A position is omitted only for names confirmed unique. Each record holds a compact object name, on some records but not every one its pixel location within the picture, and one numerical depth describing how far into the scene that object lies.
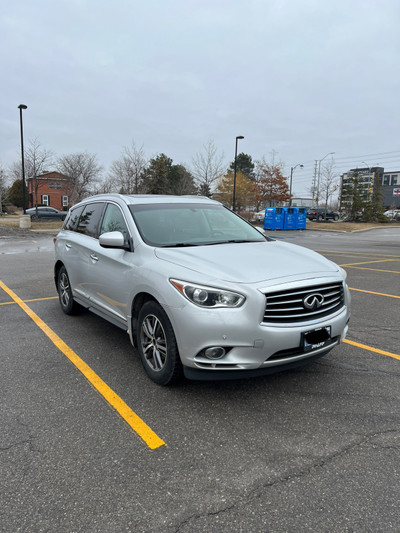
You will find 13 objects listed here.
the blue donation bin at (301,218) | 31.84
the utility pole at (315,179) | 63.11
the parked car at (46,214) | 35.20
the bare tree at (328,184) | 60.72
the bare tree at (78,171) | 43.66
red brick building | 59.47
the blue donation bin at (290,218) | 31.16
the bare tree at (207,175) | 43.19
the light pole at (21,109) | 25.21
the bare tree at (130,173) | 44.50
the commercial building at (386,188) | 44.72
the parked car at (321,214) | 45.72
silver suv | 3.02
